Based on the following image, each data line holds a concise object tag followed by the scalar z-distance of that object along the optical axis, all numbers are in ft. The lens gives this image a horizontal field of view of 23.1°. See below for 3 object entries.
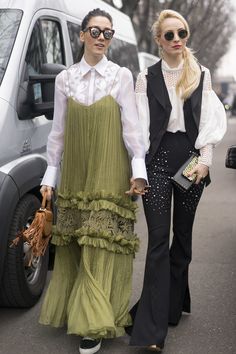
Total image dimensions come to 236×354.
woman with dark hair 10.65
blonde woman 10.71
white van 12.25
